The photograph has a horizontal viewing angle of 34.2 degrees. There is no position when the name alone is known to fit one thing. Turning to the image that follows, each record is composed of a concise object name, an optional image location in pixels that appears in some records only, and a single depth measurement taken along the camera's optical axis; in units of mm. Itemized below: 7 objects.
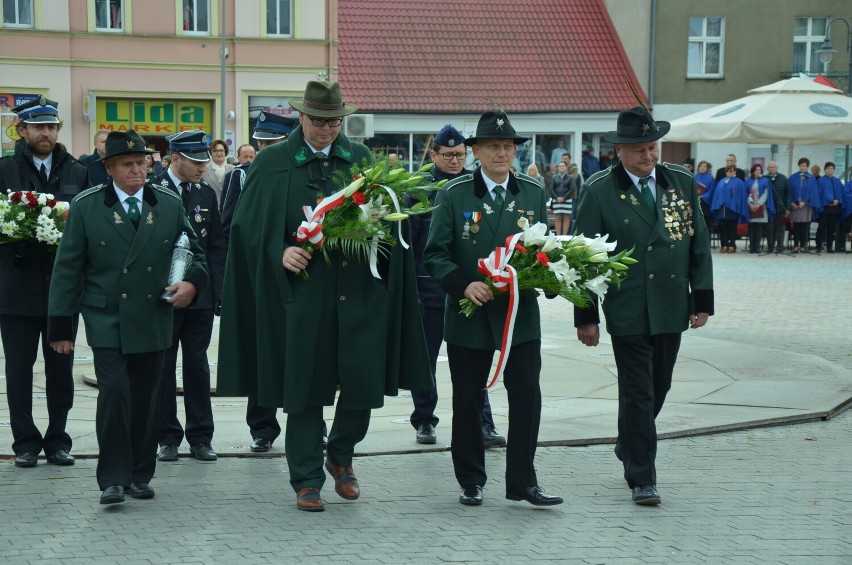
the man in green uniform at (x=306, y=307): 7074
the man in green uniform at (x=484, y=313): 7125
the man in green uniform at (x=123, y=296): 7121
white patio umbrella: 25311
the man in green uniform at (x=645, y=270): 7355
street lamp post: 32656
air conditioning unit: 20406
